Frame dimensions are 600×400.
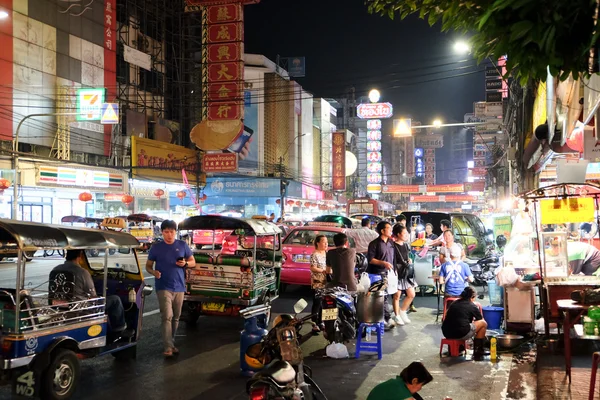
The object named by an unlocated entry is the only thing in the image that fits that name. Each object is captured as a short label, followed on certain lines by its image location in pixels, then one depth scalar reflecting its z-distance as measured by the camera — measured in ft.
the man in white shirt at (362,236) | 51.19
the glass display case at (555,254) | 29.50
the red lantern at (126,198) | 101.10
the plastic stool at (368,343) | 27.61
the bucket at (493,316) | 32.32
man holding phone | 27.12
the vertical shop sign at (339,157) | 213.46
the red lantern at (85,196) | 89.20
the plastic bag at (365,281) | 30.50
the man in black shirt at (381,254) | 33.94
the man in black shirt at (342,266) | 30.30
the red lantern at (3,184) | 72.74
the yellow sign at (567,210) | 28.73
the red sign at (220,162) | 119.34
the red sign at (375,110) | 222.48
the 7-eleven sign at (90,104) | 91.40
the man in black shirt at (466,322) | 27.50
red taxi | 46.96
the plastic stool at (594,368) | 15.78
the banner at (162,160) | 112.68
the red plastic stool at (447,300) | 32.40
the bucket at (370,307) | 27.20
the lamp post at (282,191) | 144.15
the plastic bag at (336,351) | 27.50
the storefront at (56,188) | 87.92
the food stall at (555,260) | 27.89
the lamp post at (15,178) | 74.28
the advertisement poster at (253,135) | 171.94
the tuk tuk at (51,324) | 18.99
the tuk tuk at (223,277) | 32.83
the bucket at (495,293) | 36.04
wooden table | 22.45
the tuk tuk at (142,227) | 98.43
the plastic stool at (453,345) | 27.91
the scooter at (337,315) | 26.55
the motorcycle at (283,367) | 15.23
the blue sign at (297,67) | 247.09
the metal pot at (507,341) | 29.35
